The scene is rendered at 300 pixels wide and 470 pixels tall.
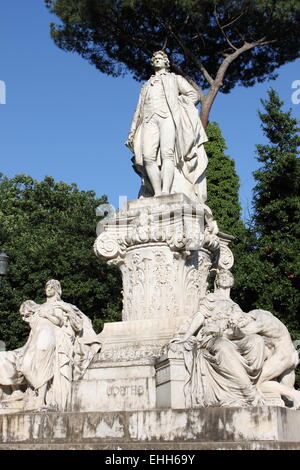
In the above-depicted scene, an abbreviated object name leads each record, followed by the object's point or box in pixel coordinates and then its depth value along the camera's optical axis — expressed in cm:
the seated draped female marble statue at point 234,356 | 696
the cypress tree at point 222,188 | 2241
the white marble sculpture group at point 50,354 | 752
